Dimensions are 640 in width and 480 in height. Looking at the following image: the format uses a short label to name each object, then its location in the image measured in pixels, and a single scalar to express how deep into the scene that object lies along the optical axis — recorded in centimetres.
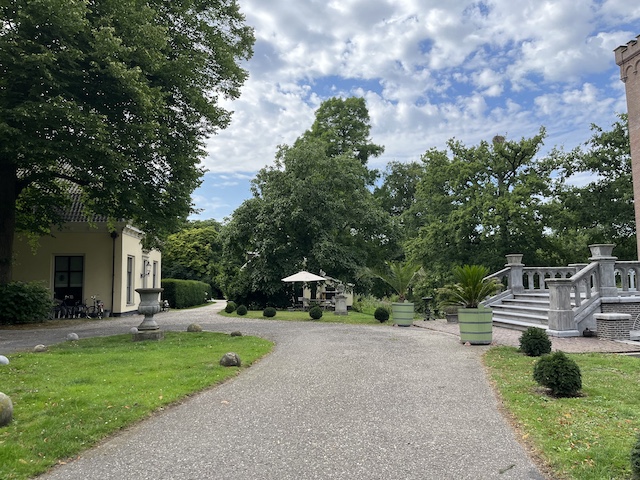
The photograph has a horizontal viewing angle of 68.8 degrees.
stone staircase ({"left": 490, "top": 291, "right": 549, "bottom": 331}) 1288
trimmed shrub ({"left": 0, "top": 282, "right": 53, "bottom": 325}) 1480
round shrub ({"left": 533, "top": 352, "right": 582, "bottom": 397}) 555
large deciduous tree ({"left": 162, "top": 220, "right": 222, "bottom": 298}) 4178
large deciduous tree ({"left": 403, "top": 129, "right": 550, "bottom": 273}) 2284
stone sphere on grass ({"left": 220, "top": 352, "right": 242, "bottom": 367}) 786
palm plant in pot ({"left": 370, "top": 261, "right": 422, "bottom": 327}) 1555
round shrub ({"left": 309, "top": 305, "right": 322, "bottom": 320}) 1834
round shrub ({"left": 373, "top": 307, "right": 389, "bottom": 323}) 1727
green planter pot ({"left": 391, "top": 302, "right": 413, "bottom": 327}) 1552
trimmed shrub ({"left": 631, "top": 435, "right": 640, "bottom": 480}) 297
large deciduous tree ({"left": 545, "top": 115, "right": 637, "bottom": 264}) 2267
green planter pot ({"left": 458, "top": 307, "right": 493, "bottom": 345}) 1038
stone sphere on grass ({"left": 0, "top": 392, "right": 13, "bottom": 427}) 453
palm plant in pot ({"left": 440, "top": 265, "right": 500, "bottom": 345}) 1041
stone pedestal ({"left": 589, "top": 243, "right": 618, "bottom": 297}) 1120
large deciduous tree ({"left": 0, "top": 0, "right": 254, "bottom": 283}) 1133
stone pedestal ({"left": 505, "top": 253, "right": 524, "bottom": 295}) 1641
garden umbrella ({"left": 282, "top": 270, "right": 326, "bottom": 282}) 2122
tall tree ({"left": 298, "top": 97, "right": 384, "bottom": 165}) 3731
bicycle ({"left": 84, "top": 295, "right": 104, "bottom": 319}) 1981
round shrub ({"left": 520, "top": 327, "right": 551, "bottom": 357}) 847
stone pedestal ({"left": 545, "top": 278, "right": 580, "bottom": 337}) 1093
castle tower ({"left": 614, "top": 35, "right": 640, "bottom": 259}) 1897
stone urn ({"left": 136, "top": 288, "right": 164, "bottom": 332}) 1123
